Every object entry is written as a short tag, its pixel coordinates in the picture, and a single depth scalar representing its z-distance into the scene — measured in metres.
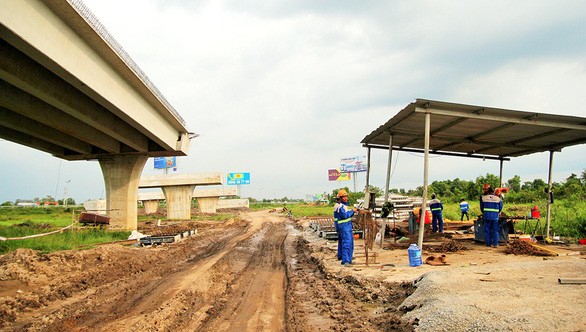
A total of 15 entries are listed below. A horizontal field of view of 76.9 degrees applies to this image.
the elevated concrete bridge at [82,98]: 10.09
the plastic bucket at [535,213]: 13.74
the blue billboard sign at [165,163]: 82.00
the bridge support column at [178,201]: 44.88
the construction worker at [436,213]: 15.32
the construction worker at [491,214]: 11.40
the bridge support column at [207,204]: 63.88
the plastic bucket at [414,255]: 8.58
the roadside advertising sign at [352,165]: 99.19
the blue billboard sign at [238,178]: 92.88
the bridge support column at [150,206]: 63.28
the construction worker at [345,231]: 9.55
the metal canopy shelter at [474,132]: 10.22
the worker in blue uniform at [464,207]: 21.45
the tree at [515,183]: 56.43
